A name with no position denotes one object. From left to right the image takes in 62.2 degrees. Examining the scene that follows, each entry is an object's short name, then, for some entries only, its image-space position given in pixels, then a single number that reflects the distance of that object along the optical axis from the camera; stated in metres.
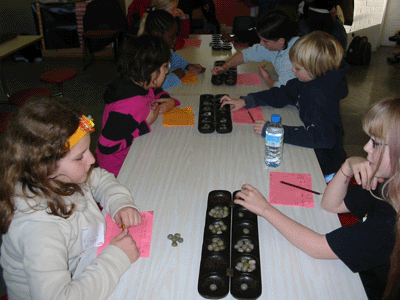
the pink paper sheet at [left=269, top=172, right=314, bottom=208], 1.24
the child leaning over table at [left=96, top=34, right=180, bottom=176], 1.66
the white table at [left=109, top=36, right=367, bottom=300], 0.94
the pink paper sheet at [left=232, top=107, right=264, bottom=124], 1.81
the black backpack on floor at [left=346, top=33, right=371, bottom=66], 4.86
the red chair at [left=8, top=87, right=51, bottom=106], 2.73
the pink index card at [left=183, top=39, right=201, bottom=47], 3.14
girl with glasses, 0.91
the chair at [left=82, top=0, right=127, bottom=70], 4.90
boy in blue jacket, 1.54
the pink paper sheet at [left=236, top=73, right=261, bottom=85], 2.29
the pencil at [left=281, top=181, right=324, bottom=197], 1.27
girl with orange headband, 0.88
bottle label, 1.44
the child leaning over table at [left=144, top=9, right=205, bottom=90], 2.24
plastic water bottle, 1.44
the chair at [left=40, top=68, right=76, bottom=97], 3.36
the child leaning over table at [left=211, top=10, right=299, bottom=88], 2.03
